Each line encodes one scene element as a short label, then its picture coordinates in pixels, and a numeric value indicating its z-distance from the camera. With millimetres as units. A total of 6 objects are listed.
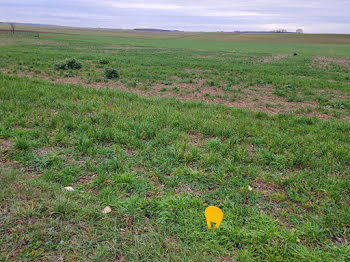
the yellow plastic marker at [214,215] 2506
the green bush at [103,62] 15211
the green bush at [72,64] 12648
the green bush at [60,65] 12383
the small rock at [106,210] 2811
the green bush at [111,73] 11008
